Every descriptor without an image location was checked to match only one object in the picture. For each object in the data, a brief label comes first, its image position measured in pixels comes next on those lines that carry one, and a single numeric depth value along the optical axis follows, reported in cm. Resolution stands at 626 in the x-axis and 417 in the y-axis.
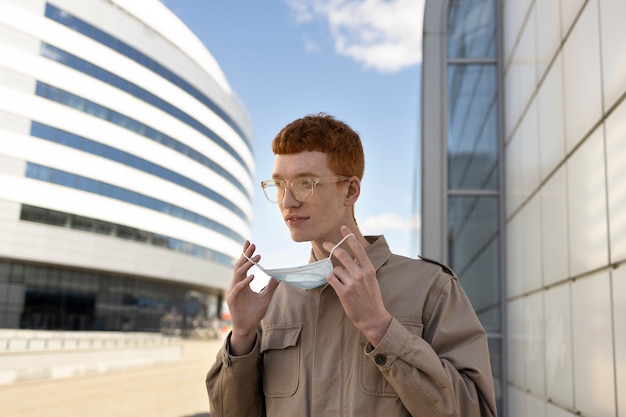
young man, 183
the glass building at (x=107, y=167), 3534
